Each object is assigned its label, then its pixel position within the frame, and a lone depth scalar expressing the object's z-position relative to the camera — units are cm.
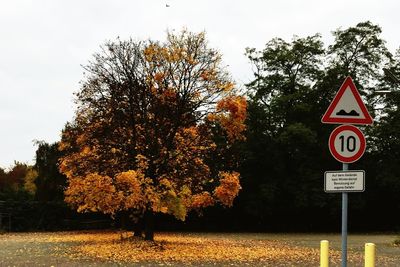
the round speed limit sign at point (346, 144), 795
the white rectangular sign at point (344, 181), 781
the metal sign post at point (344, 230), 788
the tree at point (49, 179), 4609
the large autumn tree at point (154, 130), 2459
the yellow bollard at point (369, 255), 715
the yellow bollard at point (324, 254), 800
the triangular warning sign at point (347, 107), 817
